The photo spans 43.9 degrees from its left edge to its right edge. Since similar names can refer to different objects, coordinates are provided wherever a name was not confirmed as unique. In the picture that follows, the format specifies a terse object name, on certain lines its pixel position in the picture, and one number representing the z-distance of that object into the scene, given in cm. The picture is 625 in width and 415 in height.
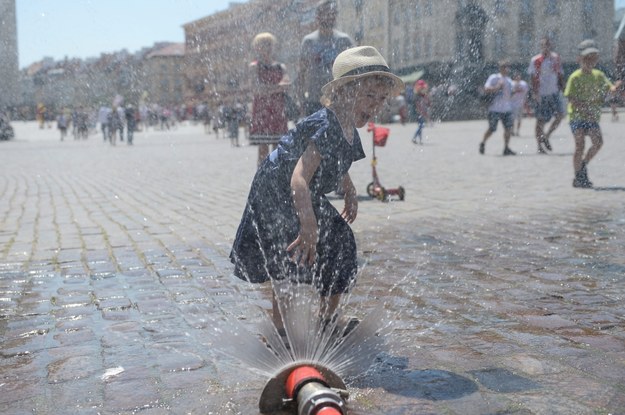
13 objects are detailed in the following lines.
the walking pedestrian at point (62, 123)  3746
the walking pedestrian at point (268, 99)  763
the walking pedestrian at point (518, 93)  1432
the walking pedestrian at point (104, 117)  3023
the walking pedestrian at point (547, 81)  1256
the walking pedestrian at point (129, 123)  2814
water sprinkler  201
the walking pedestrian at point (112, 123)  2915
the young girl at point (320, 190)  272
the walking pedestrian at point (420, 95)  1735
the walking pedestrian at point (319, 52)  704
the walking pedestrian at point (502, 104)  1405
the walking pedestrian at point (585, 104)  869
